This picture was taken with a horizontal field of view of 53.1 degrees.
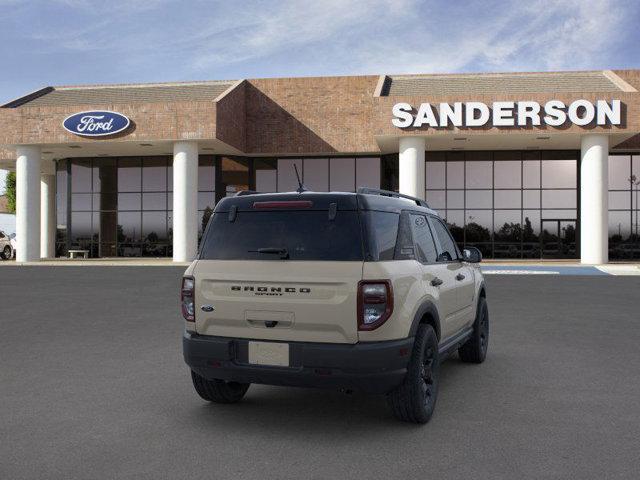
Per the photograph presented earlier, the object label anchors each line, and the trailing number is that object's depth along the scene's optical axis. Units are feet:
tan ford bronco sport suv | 15.30
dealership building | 98.53
